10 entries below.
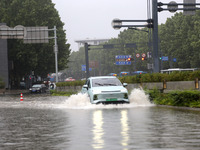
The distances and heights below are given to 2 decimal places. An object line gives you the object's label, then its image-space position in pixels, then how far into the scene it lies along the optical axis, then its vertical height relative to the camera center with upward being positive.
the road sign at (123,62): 102.34 +3.10
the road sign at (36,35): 50.97 +4.74
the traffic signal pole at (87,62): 51.79 +1.74
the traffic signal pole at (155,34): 31.09 +2.79
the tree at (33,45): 71.75 +5.90
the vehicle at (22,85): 90.11 -1.16
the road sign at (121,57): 100.19 +4.16
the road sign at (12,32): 49.75 +4.98
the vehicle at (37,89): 66.62 -1.44
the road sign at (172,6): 33.18 +4.92
